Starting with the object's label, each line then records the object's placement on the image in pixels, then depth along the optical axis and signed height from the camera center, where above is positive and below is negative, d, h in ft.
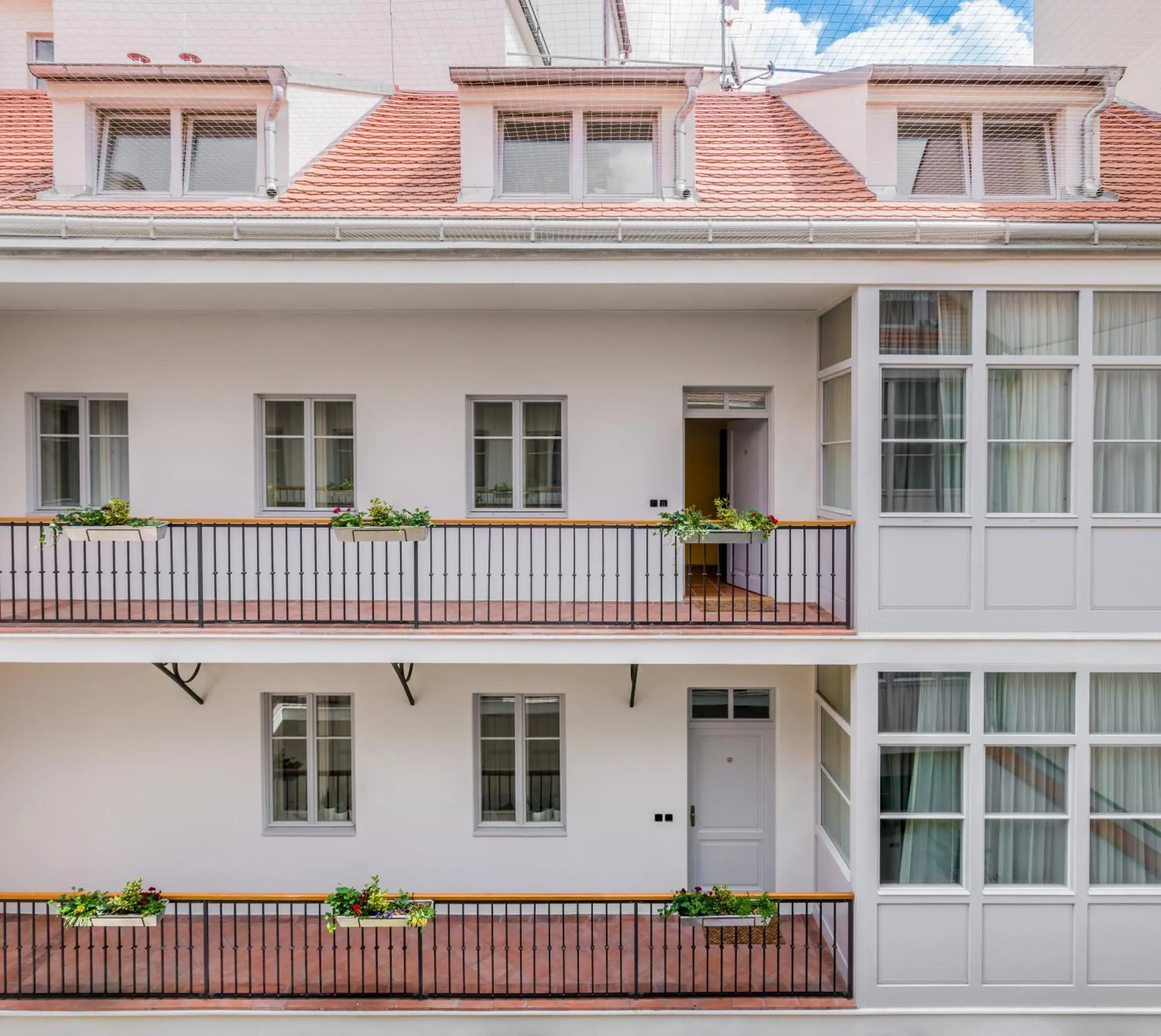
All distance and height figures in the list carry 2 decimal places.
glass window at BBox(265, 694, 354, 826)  26.37 -8.68
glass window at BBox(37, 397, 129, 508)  26.53 +1.96
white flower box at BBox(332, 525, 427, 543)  21.81 -0.74
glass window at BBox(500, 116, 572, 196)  25.98 +12.00
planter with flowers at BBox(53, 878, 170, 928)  21.09 -11.09
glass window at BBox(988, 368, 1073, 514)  21.70 +1.85
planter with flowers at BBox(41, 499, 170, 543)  21.65 -0.51
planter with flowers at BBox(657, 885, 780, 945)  21.12 -11.15
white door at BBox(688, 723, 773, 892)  26.66 -10.41
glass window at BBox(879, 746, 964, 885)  21.68 -8.76
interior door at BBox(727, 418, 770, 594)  26.94 +0.95
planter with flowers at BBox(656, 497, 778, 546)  21.59 -0.58
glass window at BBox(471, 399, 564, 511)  26.58 +1.82
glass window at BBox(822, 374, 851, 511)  23.52 +2.04
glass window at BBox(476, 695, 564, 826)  26.37 -8.70
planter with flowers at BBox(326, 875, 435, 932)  21.13 -11.16
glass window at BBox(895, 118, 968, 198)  25.38 +11.60
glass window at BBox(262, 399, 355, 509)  26.50 +1.83
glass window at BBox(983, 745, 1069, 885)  21.65 -8.73
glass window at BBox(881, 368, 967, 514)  21.67 +2.00
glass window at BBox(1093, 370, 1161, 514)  21.68 +1.72
